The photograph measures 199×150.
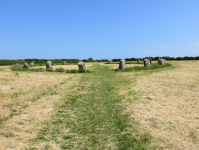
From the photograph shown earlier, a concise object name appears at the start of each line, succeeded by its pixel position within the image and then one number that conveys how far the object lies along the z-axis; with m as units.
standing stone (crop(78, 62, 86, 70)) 20.23
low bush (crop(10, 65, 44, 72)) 22.05
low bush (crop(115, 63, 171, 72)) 20.73
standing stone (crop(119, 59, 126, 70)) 21.05
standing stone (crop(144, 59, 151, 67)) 23.48
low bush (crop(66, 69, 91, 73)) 19.47
